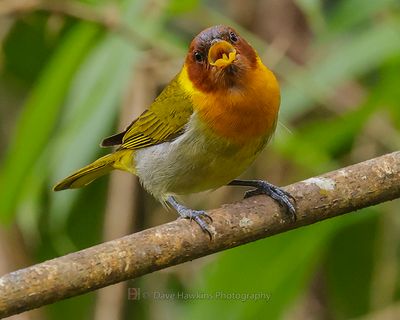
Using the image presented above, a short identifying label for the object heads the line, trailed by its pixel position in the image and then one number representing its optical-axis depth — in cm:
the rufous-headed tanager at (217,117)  632
